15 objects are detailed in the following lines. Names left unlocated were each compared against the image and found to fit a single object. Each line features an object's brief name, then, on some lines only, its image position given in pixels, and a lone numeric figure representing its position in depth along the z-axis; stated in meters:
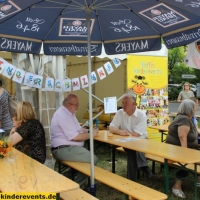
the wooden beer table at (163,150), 3.29
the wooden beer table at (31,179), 2.23
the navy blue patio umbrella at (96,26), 3.37
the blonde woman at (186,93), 8.96
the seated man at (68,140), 3.92
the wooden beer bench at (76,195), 2.80
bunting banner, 4.46
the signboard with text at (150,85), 6.96
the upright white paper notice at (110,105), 6.14
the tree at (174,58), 29.03
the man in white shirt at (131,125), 4.25
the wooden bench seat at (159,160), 3.92
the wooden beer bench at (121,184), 2.83
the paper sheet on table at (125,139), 4.21
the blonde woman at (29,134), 3.32
